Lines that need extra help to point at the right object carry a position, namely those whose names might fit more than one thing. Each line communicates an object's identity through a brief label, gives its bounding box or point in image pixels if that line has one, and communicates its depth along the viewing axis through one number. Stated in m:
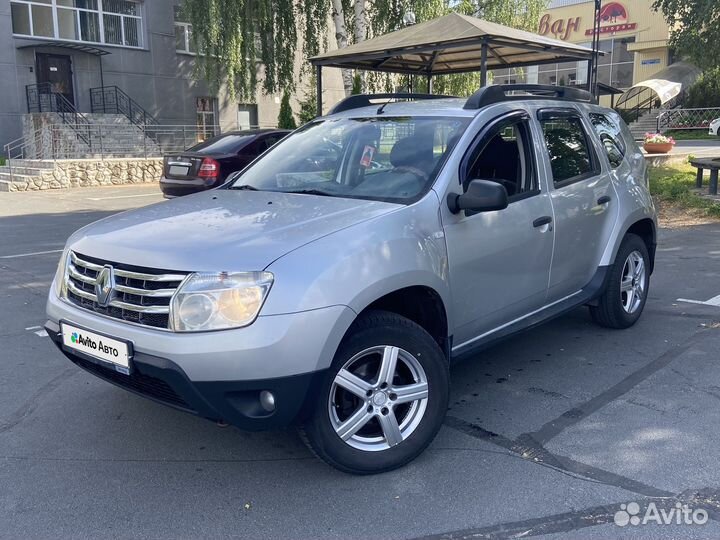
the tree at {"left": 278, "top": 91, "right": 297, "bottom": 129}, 25.45
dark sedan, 11.03
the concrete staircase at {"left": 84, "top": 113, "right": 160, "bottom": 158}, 22.61
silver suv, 2.84
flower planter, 19.00
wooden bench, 11.91
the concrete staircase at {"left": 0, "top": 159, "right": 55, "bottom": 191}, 17.83
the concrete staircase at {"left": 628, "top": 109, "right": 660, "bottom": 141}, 37.09
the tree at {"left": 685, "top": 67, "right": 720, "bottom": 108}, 37.06
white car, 32.81
